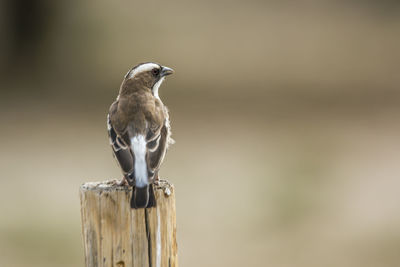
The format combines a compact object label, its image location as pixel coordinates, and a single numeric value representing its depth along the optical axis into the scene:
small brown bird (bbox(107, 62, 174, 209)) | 11.12
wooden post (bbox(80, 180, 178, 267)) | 9.53
